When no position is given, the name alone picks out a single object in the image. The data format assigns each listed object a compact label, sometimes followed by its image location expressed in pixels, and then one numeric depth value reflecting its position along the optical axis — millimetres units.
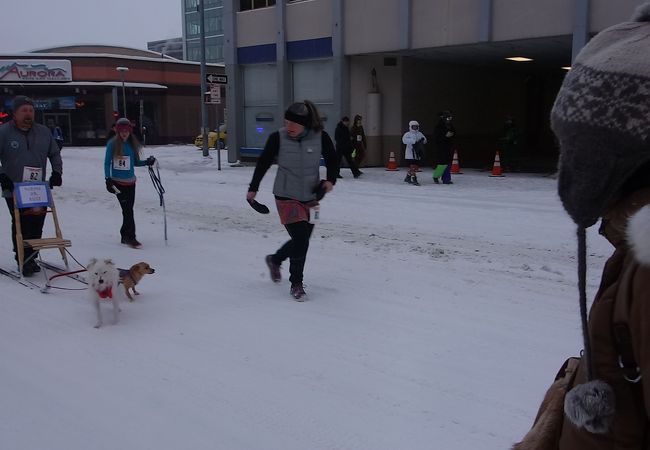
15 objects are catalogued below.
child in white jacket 14742
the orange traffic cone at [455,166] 17906
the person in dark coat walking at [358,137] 17547
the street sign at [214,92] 18594
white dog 5141
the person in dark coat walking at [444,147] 14398
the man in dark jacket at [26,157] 6789
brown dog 5815
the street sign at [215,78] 18125
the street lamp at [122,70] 39531
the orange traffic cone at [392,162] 18703
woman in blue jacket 8219
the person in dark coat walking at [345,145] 16547
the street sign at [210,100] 18672
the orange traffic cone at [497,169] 16781
